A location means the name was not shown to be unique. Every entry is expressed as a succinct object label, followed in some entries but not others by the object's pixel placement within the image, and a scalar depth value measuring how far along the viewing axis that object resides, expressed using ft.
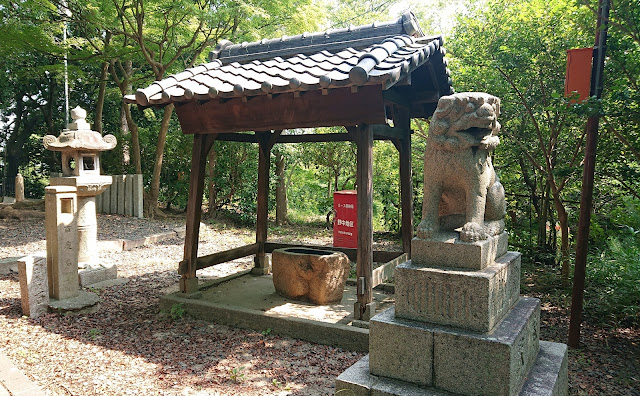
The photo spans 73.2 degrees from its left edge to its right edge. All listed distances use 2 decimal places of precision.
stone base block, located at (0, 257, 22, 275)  24.09
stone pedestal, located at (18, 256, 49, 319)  17.49
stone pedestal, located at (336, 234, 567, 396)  9.29
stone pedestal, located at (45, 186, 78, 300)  18.69
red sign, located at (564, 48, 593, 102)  14.44
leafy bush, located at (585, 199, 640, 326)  16.52
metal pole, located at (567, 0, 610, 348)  14.30
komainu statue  10.48
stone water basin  19.20
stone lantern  23.03
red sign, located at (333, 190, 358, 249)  31.89
